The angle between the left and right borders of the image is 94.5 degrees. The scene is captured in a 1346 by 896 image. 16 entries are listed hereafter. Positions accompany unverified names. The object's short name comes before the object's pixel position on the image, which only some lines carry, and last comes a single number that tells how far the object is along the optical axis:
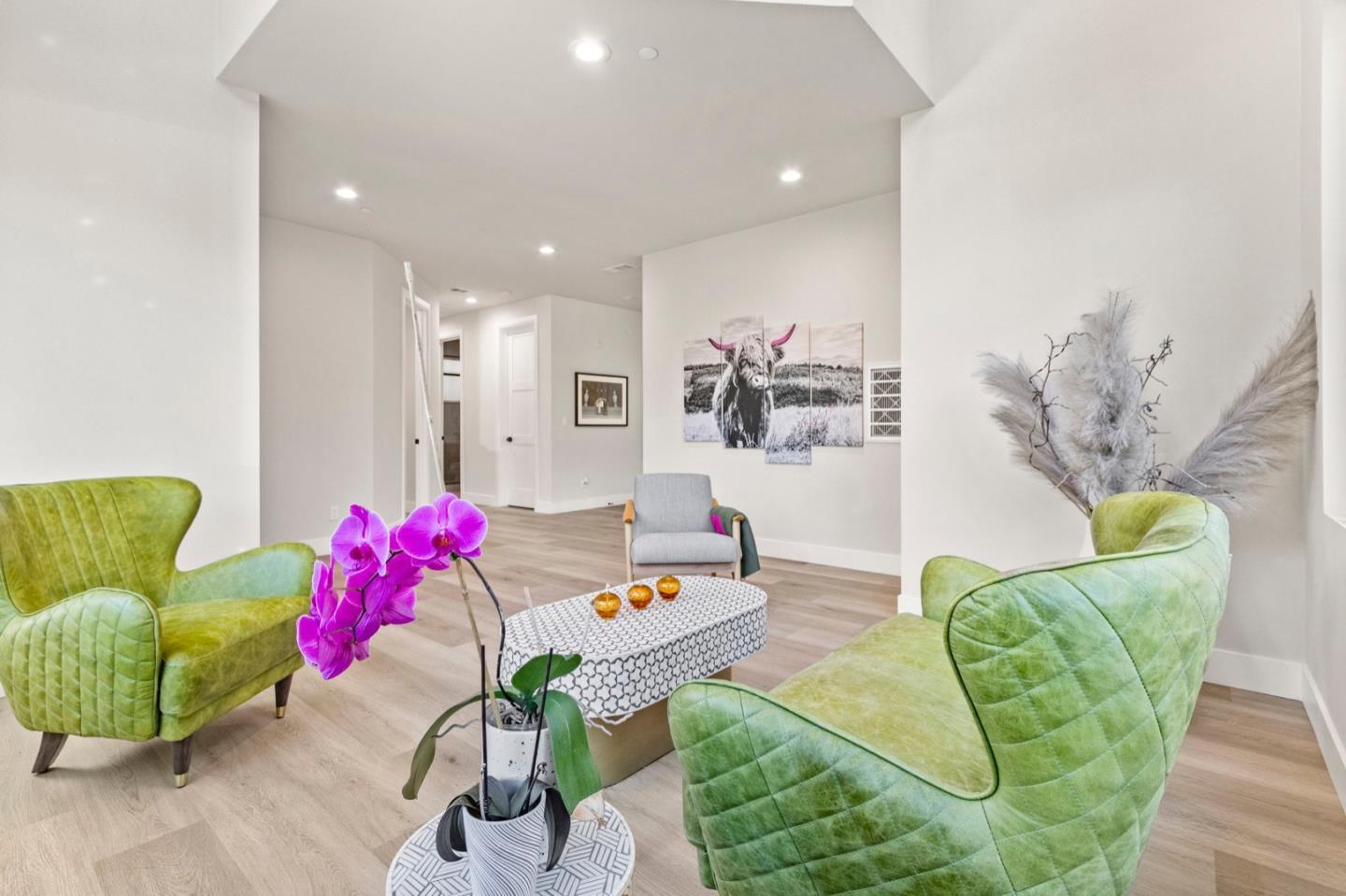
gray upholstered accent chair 3.49
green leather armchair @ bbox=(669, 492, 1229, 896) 0.75
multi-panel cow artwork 4.71
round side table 0.86
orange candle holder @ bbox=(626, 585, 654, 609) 2.12
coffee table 1.71
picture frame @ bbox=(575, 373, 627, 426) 7.90
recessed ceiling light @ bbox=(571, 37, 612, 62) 2.70
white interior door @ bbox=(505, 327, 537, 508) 7.81
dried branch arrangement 2.26
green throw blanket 3.83
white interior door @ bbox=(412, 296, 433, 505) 6.34
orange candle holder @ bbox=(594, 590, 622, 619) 2.02
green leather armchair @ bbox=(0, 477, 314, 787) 1.71
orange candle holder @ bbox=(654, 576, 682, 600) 2.20
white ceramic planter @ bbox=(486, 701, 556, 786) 0.84
